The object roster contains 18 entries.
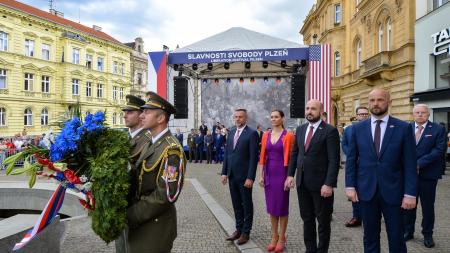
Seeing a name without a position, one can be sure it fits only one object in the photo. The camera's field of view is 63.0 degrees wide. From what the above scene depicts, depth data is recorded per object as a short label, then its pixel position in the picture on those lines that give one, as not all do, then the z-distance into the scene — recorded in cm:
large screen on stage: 1811
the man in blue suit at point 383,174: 371
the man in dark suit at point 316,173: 434
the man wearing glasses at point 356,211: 620
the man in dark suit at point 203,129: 1825
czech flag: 1529
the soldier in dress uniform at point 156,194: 274
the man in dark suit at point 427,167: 514
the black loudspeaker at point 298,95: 1518
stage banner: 1431
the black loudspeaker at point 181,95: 1620
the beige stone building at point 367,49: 1938
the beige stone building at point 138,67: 5858
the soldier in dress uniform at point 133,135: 290
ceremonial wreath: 262
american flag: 1418
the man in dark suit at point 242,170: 532
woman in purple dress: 503
